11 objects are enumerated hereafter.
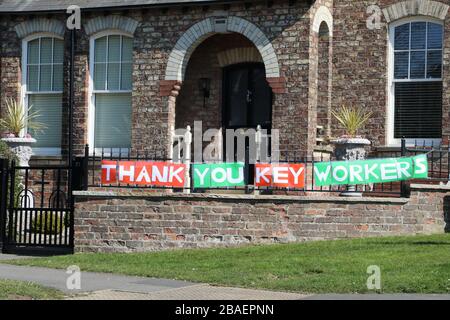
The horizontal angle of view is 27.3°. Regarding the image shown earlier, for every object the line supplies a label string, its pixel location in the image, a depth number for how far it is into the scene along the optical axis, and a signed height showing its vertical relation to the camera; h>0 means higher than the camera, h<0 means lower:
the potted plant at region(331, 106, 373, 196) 18.22 +0.39
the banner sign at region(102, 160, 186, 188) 17.17 -0.31
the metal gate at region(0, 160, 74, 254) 17.11 -1.32
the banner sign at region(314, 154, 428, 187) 16.72 -0.18
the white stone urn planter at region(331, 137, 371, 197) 18.19 +0.23
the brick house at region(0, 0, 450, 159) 19.55 +2.04
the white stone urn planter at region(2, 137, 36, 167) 20.55 +0.18
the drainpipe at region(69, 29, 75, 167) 21.53 +1.56
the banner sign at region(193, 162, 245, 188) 16.77 -0.32
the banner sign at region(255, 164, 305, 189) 16.84 -0.30
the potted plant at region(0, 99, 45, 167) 20.58 +0.64
